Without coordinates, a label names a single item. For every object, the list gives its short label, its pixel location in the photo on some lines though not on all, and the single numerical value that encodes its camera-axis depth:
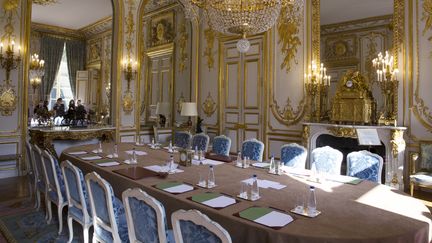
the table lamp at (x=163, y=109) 7.65
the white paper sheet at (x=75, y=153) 3.83
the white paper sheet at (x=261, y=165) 3.21
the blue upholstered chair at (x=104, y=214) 1.99
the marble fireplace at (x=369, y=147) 4.52
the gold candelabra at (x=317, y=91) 5.37
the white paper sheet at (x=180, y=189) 2.26
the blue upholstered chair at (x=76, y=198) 2.40
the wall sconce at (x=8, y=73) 5.04
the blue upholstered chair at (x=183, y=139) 5.04
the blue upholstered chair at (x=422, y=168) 4.02
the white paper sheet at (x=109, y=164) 3.15
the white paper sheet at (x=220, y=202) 1.96
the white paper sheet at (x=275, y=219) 1.68
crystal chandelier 3.16
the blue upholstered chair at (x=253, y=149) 4.07
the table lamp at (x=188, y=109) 6.36
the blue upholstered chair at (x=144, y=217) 1.60
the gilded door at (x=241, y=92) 6.36
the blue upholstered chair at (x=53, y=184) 2.89
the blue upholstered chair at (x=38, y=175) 3.25
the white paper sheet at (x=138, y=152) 3.88
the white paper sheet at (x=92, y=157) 3.49
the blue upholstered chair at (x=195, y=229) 1.27
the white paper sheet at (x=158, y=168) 2.94
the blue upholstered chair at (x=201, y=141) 4.70
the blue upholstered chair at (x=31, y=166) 3.50
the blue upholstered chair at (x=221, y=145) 4.43
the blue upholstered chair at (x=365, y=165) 2.96
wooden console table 5.07
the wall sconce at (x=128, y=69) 6.28
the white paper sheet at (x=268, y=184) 2.45
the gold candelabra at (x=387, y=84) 4.72
